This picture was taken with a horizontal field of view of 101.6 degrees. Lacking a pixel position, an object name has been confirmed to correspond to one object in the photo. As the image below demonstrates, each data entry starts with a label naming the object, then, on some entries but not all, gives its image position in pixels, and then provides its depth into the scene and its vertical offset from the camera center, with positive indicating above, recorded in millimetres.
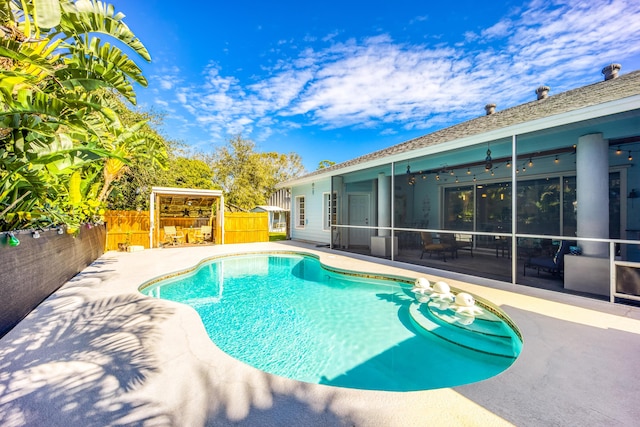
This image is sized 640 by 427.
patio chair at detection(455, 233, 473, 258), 9161 -1013
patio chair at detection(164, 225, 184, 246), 13281 -1108
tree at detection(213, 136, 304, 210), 22016 +3748
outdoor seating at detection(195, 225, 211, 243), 14362 -1036
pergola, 11727 +253
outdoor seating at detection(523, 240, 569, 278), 5910 -1132
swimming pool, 3281 -1958
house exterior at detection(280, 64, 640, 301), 5098 +882
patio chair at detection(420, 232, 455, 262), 8469 -1029
